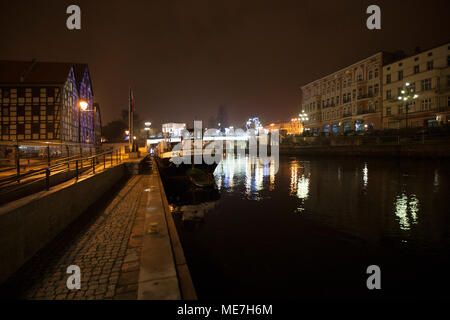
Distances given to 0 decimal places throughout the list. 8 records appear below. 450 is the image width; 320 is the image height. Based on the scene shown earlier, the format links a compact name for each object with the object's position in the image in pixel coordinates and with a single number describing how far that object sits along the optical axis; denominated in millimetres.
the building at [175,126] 101338
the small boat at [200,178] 18438
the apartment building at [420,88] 38688
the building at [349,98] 51156
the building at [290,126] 99162
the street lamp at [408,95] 39472
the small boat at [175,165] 22498
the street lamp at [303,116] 74512
